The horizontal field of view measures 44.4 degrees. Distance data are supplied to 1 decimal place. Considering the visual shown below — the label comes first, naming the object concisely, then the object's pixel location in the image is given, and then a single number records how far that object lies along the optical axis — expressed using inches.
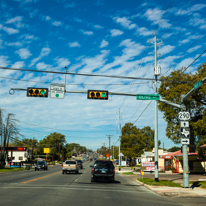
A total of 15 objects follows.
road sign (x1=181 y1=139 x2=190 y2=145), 650.8
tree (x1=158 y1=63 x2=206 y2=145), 980.3
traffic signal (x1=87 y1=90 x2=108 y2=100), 670.5
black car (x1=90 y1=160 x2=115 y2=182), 842.8
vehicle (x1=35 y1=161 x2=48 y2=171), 1775.3
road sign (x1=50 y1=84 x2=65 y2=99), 681.8
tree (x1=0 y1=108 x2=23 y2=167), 1850.4
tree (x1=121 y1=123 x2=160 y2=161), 2536.9
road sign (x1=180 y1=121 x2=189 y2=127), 661.9
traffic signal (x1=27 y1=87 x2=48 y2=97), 666.8
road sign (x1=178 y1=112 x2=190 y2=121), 669.3
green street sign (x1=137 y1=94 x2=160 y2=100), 731.4
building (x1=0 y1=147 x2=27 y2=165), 3396.7
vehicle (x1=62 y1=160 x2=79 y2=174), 1291.8
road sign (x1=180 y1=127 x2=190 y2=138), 657.0
